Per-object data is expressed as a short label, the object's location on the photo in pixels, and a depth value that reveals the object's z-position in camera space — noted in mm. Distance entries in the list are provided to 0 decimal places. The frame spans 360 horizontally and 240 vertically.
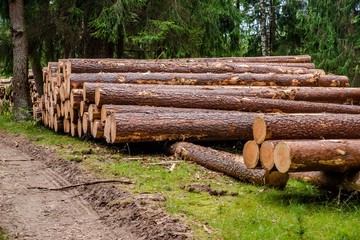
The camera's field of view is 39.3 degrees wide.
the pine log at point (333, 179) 5979
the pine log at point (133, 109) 9484
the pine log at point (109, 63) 11664
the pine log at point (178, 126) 9008
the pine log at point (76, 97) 11039
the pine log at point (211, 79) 11219
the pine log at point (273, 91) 10344
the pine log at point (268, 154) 6004
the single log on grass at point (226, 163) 6598
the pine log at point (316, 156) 5758
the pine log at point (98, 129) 9977
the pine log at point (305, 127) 6336
